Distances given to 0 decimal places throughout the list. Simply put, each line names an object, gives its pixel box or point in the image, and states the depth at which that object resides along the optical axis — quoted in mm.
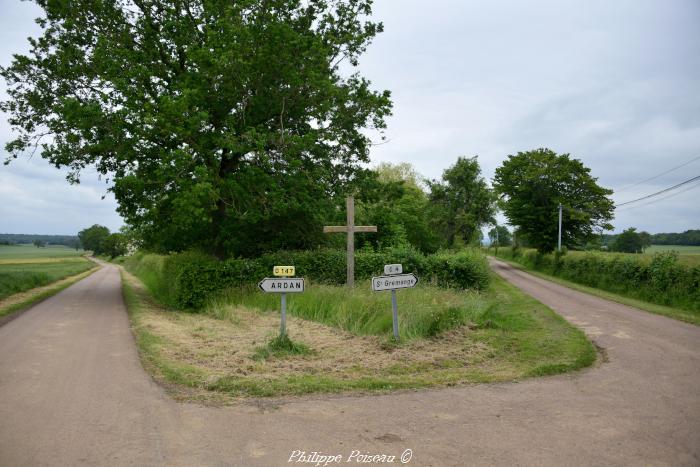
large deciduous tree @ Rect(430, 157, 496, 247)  53688
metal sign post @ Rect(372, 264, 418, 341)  8797
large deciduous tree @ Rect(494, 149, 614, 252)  45250
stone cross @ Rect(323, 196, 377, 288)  15625
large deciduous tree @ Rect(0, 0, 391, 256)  16125
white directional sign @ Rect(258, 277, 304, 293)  8414
